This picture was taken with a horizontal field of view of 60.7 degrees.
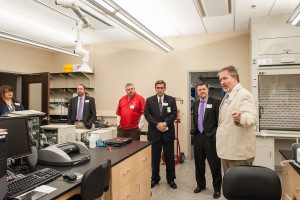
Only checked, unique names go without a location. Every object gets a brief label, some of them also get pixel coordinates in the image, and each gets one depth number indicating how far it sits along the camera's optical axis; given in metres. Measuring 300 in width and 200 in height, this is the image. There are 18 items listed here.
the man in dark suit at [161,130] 3.79
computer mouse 1.67
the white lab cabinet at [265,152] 4.19
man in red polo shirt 4.60
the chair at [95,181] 1.64
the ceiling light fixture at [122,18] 2.47
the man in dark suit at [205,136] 3.44
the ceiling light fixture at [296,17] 2.97
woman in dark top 4.41
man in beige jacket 2.38
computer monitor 1.76
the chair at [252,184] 1.73
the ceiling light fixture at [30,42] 3.76
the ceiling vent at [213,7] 3.66
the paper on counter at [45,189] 1.49
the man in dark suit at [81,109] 4.94
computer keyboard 1.45
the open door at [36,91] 5.94
